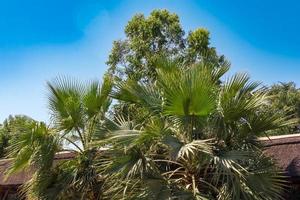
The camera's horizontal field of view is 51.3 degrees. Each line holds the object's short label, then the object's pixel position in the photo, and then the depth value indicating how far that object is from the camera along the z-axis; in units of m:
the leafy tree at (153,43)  9.40
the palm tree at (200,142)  4.44
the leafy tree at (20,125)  5.46
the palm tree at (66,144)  5.38
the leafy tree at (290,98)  13.65
